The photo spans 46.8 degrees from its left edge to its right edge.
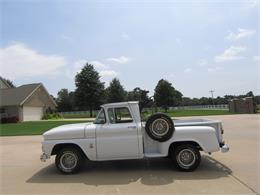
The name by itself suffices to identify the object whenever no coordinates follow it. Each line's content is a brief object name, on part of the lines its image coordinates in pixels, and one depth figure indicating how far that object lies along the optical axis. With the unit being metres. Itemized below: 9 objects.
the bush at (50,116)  49.30
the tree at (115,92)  65.94
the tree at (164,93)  68.56
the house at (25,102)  44.22
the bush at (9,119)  41.22
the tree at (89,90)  59.81
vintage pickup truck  7.75
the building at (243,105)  44.50
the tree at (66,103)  98.18
